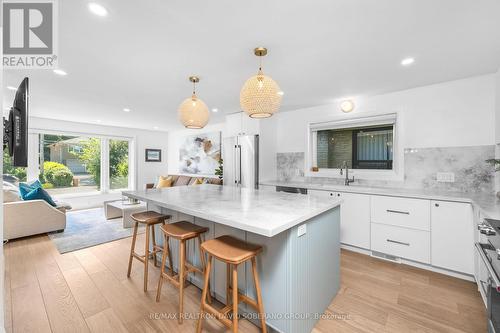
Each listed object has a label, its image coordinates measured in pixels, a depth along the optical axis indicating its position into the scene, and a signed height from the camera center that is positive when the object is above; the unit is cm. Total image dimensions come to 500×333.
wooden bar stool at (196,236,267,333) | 138 -59
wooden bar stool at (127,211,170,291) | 216 -55
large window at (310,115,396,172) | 332 +37
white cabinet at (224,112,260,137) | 409 +81
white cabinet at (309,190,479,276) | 229 -74
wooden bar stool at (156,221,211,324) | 175 -59
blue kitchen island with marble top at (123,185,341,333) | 145 -60
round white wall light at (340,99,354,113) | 351 +98
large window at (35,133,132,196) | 529 +8
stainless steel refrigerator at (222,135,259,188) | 405 +10
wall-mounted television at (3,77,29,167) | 147 +26
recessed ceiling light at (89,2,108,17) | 146 +107
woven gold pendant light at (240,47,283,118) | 172 +56
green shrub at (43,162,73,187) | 525 -20
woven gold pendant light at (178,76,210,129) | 234 +58
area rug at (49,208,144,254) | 329 -114
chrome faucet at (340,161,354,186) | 350 -13
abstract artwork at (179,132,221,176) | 591 +36
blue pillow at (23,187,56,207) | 368 -50
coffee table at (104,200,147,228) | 404 -84
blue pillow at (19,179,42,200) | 380 -40
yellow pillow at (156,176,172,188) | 618 -47
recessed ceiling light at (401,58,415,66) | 218 +106
